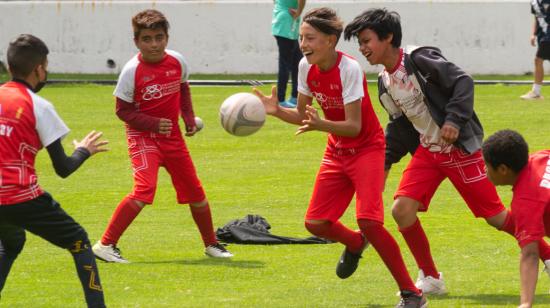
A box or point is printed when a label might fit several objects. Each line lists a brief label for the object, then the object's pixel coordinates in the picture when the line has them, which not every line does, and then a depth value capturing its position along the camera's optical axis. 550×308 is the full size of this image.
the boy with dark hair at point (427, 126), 16.14
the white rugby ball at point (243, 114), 17.44
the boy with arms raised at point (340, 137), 15.95
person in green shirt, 37.72
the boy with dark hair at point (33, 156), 14.41
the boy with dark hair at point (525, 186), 13.75
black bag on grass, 21.12
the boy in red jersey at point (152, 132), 19.64
